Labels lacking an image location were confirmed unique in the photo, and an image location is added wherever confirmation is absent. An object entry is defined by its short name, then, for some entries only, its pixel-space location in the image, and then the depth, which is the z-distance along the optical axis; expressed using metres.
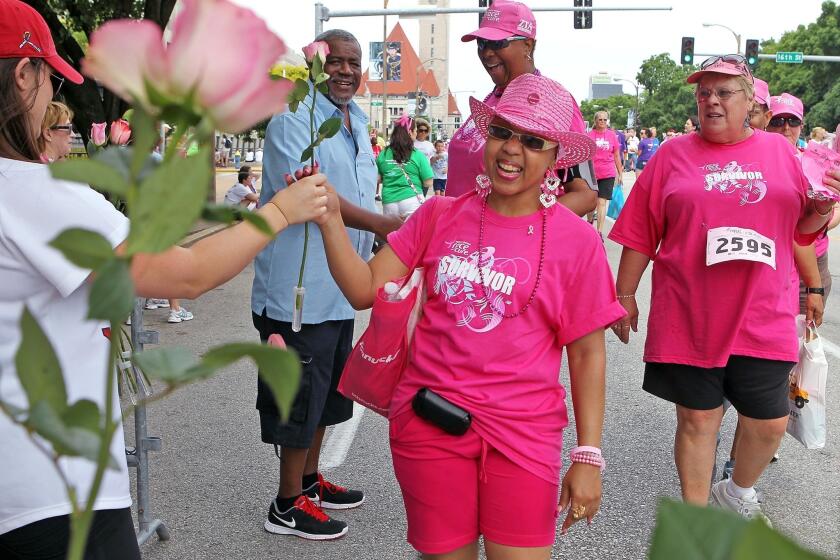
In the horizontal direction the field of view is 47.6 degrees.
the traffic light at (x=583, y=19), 25.34
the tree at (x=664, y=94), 97.12
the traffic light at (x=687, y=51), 32.50
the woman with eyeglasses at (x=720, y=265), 3.45
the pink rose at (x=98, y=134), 4.14
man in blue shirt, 3.74
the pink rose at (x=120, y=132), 3.64
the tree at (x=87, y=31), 11.95
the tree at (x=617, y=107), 138.12
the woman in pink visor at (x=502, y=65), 3.70
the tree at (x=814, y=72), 56.81
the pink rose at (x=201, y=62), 0.54
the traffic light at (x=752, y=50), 32.38
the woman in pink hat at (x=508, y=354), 2.50
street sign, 32.92
